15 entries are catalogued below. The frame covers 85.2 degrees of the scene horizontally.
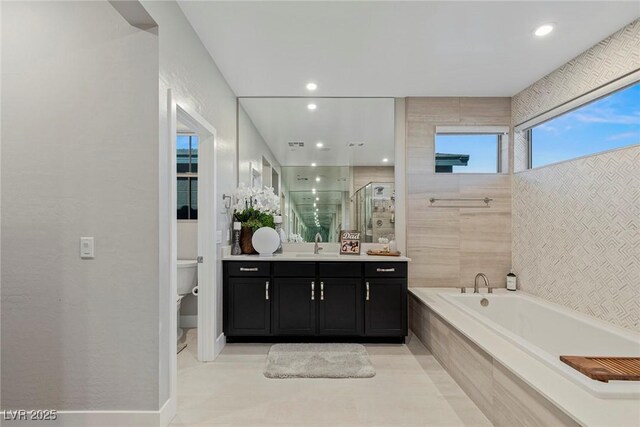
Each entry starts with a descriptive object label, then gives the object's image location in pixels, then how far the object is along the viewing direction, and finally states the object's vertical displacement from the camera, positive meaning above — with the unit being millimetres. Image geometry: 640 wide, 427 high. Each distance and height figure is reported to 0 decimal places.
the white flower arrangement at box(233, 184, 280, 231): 3574 +62
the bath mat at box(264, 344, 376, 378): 2715 -1242
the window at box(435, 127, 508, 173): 3924 +707
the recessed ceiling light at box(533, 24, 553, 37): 2424 +1309
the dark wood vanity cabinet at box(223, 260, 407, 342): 3359 -828
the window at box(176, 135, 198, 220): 3900 +389
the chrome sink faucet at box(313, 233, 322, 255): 3835 -354
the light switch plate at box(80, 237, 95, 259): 1975 -196
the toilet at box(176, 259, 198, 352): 3400 -636
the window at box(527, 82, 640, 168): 2455 +700
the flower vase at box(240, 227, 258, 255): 3590 -281
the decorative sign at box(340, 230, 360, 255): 3801 -308
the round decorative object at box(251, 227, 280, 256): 3477 -272
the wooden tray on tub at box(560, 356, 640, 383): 1641 -770
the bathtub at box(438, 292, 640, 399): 1626 -859
